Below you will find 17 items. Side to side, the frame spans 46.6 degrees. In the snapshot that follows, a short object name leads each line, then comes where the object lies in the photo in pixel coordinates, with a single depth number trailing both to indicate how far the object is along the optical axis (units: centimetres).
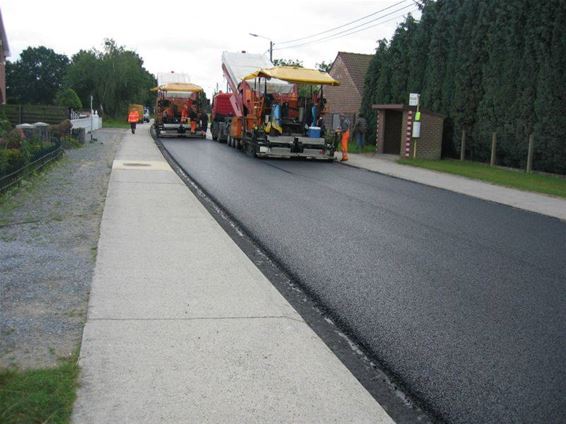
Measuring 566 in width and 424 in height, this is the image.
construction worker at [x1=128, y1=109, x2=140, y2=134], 3956
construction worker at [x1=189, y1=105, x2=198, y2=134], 3638
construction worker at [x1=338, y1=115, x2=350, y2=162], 2406
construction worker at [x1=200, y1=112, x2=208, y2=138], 3678
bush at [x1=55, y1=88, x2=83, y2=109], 6353
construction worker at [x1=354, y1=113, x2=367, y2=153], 3051
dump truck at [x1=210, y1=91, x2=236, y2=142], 3288
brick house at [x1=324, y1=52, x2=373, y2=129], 4097
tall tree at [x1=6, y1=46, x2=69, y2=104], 12162
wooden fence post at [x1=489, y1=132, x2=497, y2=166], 2325
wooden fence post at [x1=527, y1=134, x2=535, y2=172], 2100
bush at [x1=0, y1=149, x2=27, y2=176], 1124
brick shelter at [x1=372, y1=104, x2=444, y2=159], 2582
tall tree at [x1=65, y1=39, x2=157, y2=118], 6725
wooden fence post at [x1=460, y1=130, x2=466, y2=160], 2572
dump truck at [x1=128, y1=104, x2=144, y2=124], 6862
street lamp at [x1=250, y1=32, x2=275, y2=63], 4891
